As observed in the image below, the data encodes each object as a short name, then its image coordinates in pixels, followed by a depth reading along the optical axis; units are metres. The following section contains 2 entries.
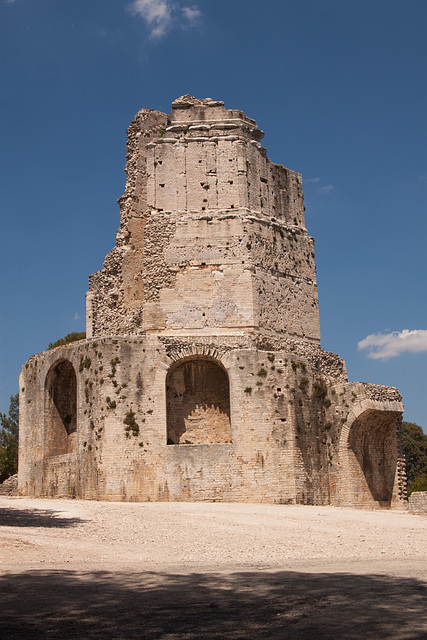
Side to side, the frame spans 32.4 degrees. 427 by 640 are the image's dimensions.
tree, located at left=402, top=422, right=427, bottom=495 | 46.25
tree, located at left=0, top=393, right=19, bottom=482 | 34.53
